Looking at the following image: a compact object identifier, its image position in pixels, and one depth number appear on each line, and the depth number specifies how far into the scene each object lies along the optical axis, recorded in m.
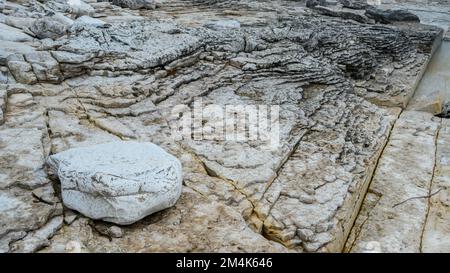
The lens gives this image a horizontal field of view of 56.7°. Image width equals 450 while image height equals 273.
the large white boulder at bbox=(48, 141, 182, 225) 2.42
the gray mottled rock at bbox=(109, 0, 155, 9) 8.69
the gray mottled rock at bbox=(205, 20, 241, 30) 6.98
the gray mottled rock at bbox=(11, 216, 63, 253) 2.27
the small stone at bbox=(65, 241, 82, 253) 2.33
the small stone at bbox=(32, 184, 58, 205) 2.65
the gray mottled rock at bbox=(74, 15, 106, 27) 5.54
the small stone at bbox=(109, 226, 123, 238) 2.45
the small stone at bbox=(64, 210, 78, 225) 2.53
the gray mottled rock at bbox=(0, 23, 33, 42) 4.97
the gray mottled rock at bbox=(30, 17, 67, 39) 5.34
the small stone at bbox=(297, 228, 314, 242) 2.85
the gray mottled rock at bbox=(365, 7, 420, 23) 10.87
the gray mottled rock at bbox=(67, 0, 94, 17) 7.08
